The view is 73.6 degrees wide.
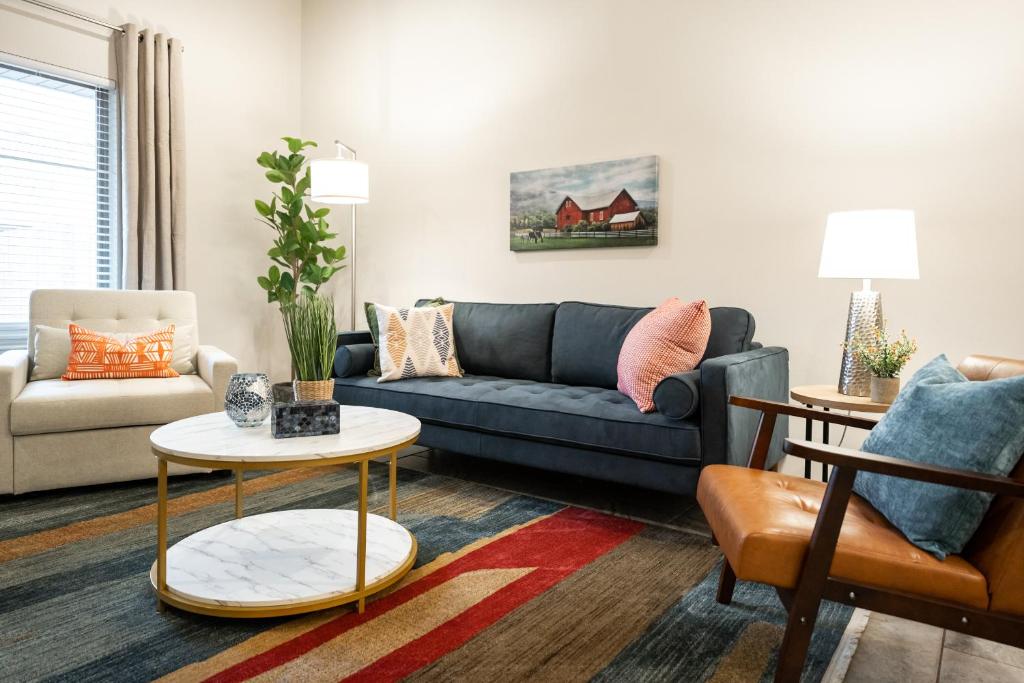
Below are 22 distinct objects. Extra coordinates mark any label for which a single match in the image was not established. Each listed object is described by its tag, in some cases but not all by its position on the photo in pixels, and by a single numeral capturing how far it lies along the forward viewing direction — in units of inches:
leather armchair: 50.8
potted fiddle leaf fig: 173.5
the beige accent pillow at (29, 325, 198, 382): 126.9
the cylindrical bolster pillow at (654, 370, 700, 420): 96.2
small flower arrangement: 95.3
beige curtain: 157.8
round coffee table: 68.9
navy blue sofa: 96.7
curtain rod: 146.8
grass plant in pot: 76.0
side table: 95.4
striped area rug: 62.0
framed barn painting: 140.5
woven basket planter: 78.7
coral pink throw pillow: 108.1
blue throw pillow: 53.5
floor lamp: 153.1
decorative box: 76.0
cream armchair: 108.0
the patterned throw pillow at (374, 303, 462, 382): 135.3
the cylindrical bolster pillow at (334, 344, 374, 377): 138.9
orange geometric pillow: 126.0
